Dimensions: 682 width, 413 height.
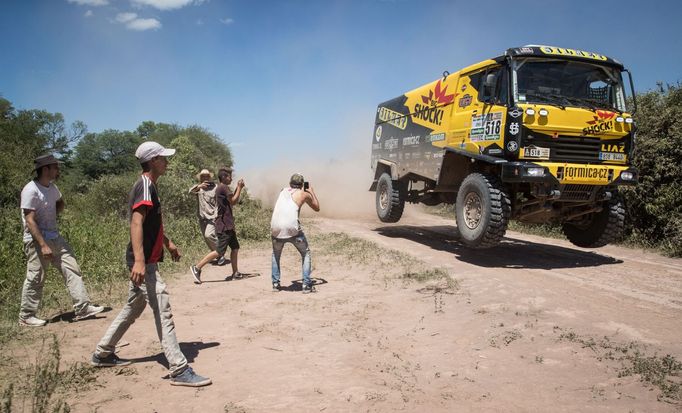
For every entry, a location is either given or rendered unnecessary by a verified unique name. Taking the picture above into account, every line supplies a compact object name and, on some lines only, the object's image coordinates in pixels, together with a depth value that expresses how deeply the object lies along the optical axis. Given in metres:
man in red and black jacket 4.00
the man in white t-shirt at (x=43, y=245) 5.49
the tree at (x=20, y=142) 15.70
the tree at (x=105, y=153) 47.00
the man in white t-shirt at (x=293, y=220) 6.99
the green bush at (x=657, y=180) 9.87
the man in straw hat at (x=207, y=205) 8.88
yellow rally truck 7.49
